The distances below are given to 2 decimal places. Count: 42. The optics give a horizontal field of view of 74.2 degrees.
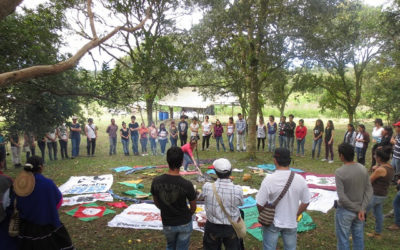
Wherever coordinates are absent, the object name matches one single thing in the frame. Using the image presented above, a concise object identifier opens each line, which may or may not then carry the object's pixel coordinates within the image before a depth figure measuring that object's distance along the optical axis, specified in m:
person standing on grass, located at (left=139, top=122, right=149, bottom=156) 12.87
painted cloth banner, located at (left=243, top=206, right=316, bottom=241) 4.58
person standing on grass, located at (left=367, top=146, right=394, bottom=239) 3.99
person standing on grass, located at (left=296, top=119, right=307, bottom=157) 11.60
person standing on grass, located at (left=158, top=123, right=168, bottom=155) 12.61
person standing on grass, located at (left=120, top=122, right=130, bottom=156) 12.56
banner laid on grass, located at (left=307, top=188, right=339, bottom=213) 5.79
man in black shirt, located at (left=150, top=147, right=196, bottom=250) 2.77
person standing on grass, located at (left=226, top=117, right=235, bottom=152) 12.98
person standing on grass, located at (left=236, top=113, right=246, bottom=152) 12.77
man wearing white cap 2.75
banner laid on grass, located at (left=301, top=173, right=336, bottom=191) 7.06
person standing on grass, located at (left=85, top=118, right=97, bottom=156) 12.33
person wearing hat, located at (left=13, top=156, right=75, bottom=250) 2.91
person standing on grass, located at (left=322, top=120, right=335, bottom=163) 10.58
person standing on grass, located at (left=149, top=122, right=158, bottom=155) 12.98
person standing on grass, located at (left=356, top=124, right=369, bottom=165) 9.11
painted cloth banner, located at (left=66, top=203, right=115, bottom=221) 5.31
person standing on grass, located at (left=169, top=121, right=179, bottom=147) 12.73
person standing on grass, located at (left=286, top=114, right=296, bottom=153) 12.01
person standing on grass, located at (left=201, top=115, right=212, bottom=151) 13.31
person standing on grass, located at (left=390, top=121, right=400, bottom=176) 6.43
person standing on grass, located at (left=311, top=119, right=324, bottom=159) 11.02
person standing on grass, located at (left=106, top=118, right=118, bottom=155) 12.62
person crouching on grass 7.61
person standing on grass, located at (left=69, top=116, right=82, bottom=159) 11.77
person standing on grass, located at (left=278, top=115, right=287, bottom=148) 12.09
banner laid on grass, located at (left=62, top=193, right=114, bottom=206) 6.13
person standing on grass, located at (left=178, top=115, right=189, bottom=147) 12.71
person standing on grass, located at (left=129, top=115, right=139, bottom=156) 12.81
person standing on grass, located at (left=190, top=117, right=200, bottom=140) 12.61
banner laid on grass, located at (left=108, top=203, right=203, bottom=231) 4.86
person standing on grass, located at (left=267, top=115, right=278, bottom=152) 12.32
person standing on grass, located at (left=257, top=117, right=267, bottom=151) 13.10
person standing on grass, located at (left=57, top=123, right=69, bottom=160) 11.49
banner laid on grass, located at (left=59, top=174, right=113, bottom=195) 6.99
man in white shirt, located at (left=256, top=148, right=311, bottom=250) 2.81
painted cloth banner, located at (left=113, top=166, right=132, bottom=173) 9.34
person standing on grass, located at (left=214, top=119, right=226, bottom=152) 12.93
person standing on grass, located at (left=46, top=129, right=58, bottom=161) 11.16
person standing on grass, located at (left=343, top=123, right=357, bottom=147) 9.65
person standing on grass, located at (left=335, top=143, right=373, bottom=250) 3.22
